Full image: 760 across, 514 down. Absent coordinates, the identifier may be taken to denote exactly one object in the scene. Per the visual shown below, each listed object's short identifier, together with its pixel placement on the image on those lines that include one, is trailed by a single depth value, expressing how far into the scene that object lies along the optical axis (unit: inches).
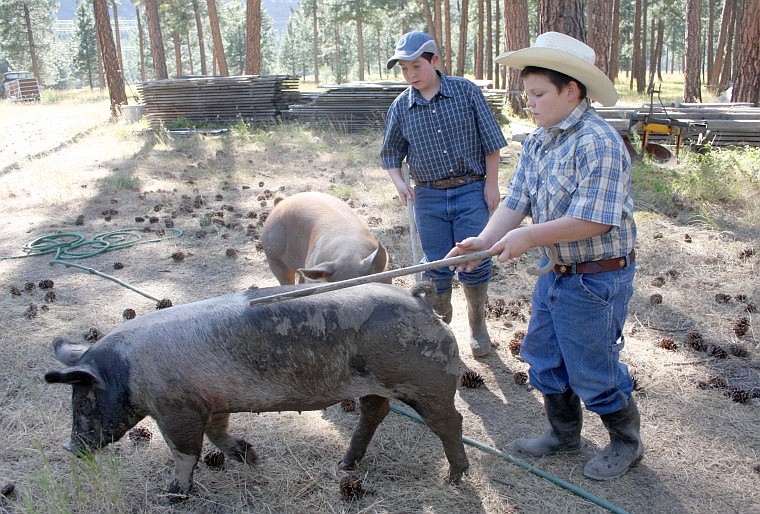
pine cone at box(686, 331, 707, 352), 202.2
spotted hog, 122.8
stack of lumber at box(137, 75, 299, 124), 701.3
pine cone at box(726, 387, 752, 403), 170.6
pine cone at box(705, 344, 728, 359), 195.3
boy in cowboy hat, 119.1
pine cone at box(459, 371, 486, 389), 187.3
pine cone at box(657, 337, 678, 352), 203.0
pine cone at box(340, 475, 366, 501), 135.1
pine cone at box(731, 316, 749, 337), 206.4
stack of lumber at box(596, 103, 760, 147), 447.2
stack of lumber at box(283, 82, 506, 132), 655.8
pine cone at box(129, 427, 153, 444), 160.2
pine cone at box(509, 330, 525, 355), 205.0
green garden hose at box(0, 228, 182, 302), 308.5
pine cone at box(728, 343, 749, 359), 195.0
